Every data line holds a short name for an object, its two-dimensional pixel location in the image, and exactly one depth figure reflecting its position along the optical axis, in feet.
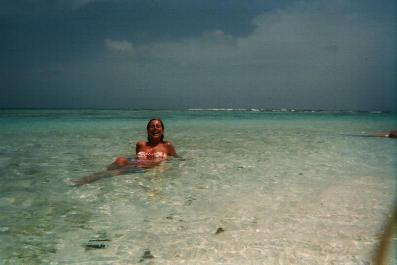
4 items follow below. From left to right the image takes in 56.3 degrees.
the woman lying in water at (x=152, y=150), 27.02
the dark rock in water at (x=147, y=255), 11.06
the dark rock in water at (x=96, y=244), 11.78
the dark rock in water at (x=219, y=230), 13.16
